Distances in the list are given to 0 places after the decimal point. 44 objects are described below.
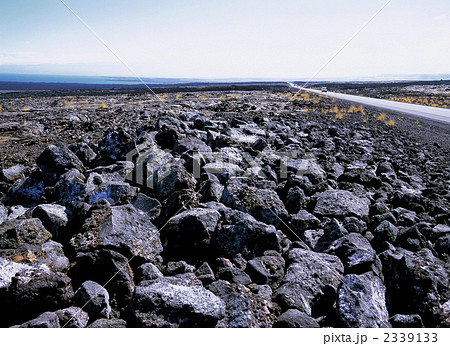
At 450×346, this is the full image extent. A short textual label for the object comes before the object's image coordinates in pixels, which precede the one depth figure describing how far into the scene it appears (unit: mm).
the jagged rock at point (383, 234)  3865
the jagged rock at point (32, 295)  2344
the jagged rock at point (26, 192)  4973
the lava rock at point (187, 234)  3447
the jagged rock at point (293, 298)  2605
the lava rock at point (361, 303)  2393
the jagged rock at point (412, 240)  3713
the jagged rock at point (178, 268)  3076
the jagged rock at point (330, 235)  3725
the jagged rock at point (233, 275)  2936
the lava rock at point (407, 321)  2486
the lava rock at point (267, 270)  3021
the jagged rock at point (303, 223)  4125
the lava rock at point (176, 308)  2260
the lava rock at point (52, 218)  3580
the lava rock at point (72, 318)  2270
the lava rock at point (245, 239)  3416
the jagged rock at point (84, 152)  6512
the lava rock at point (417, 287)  2660
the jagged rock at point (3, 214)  4153
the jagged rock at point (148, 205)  4059
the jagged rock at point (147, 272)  2850
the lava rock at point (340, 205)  4449
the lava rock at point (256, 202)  4172
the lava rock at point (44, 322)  2158
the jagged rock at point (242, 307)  2283
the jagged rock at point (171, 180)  4582
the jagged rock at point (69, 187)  4559
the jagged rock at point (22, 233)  3076
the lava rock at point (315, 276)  2781
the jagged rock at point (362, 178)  6219
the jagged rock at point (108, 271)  2654
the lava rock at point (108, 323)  2324
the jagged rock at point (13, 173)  5841
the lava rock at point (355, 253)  3125
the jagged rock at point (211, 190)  4492
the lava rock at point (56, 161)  5480
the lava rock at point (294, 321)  2350
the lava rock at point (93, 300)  2436
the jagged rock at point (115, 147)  6199
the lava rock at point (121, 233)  3070
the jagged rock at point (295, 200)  4688
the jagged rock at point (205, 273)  2893
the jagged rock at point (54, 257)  2910
